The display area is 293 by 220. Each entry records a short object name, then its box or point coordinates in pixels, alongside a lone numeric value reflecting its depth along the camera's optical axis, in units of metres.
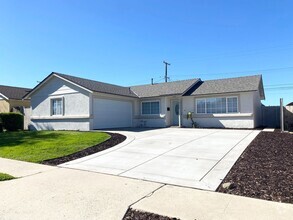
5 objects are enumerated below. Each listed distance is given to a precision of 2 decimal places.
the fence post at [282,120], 15.01
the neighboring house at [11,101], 25.73
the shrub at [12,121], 19.50
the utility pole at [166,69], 39.66
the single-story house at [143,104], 17.72
